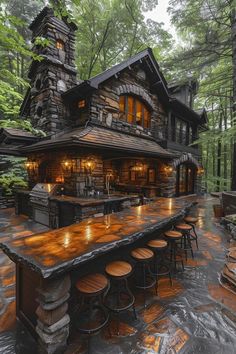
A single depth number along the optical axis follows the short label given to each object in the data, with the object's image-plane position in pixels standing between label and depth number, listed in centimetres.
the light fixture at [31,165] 945
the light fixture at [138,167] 1183
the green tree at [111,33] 1239
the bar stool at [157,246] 335
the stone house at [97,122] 727
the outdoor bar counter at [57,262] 198
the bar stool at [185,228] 437
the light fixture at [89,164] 709
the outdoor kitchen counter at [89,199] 600
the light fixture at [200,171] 1490
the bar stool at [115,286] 246
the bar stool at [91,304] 220
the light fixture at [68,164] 699
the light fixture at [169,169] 1110
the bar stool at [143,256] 291
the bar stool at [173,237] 384
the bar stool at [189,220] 501
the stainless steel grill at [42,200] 711
